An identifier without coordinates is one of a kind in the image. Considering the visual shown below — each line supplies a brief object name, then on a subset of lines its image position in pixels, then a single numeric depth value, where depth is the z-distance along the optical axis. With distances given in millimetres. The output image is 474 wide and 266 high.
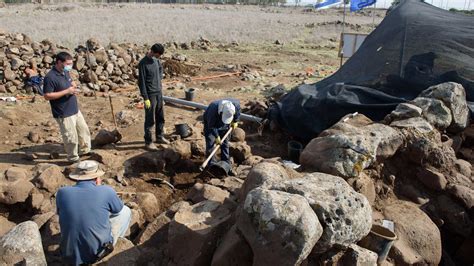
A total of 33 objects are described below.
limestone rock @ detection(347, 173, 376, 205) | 4160
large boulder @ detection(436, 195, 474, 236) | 4500
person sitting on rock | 3426
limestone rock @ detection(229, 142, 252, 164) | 6863
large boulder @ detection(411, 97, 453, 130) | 5625
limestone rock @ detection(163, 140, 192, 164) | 6578
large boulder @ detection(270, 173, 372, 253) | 2896
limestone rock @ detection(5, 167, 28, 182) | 5301
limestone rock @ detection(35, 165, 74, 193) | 5316
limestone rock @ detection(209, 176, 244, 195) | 4725
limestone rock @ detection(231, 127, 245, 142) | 7414
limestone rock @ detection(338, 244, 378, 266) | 3029
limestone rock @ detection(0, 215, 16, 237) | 4652
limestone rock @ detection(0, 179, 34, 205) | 4978
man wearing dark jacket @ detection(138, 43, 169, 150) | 6801
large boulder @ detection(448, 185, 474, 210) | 4535
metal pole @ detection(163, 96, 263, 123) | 8338
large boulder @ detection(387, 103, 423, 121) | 5605
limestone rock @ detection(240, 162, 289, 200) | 3543
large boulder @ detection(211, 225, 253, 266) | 2957
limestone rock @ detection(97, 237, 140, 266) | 3365
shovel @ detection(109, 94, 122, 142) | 7238
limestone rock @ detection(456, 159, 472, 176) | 5107
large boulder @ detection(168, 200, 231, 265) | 3219
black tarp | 6859
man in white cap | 6035
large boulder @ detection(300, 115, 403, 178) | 4277
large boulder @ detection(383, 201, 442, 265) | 3708
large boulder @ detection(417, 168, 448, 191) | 4746
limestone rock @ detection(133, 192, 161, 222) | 4898
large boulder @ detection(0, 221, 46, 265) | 3307
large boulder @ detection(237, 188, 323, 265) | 2666
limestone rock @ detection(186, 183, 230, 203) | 4324
